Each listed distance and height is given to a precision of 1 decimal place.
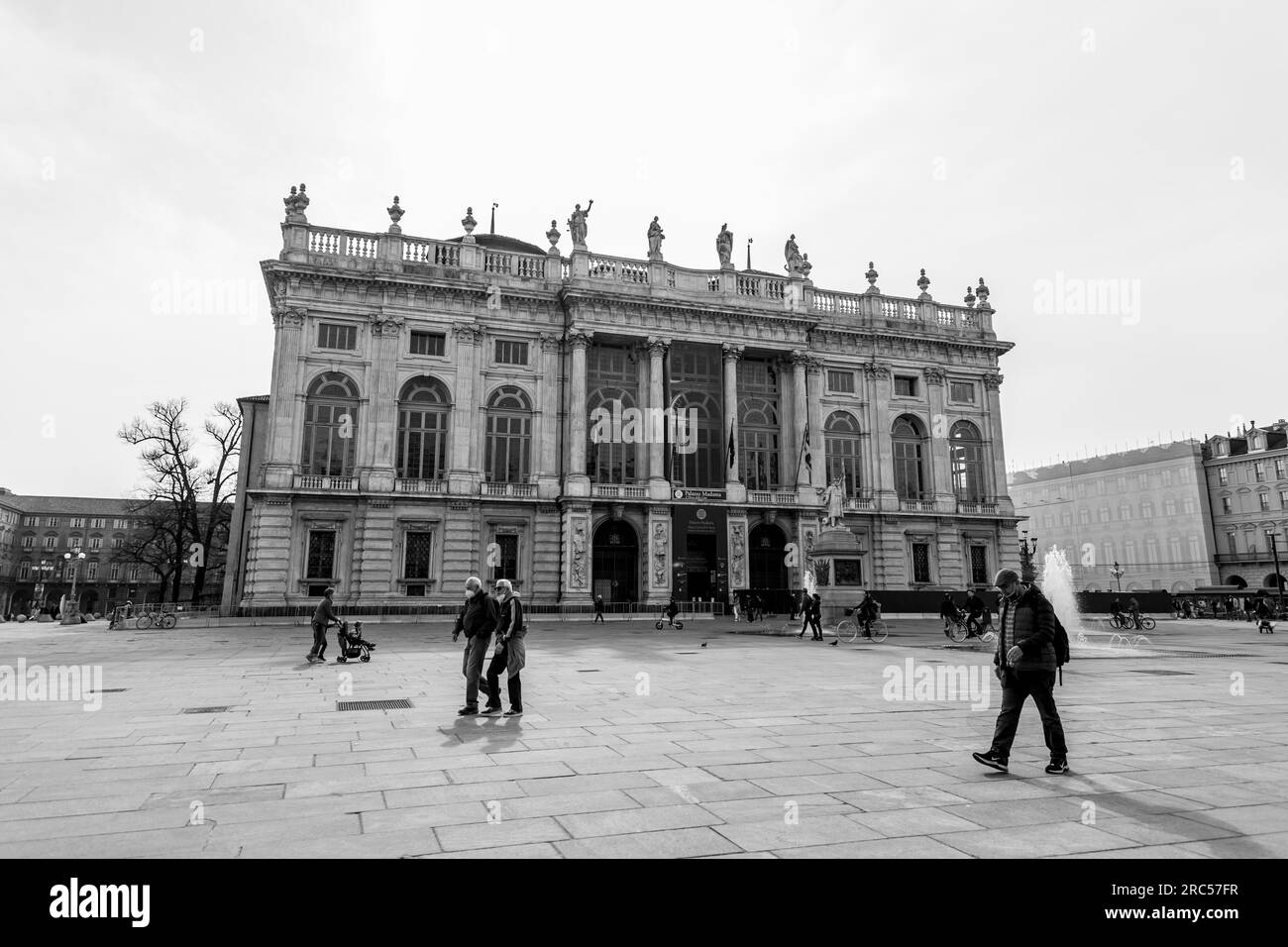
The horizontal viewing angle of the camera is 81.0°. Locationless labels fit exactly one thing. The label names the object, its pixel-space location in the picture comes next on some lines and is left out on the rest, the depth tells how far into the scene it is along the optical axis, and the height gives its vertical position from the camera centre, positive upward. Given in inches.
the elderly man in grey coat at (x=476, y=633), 390.1 -26.8
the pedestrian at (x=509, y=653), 386.0 -36.3
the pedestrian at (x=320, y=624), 653.9 -35.7
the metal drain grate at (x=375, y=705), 414.3 -67.7
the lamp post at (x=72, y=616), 1475.1 -65.1
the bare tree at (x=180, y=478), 1856.2 +265.0
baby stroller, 655.1 -54.9
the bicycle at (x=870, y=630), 956.6 -65.3
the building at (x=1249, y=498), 2637.8 +290.0
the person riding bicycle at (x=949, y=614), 967.0 -43.0
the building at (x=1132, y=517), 2859.3 +258.2
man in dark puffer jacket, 267.1 -31.5
